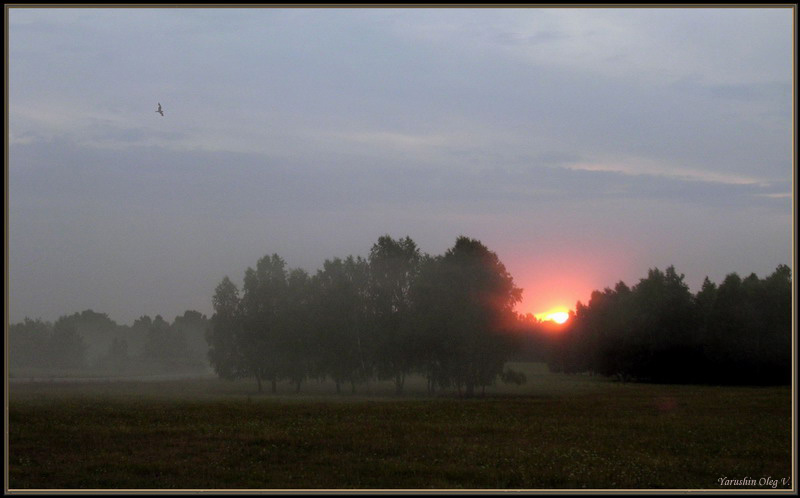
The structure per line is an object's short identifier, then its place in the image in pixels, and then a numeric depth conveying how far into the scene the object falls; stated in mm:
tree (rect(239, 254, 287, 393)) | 95188
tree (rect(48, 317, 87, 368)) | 162312
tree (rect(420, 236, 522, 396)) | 77750
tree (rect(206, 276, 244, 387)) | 99000
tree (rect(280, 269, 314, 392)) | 92312
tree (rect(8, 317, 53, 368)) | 161500
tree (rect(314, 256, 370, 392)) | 89125
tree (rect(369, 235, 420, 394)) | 84938
